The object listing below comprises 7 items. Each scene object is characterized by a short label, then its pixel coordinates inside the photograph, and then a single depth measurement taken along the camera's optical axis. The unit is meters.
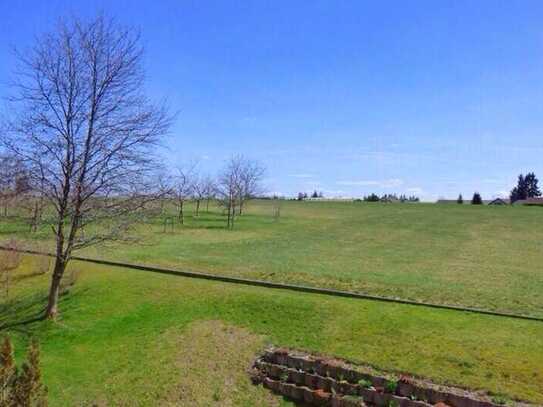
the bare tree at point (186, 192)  36.37
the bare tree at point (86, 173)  10.71
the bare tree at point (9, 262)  14.00
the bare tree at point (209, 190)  48.28
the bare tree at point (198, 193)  46.35
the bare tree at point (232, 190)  38.99
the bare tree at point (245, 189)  41.44
